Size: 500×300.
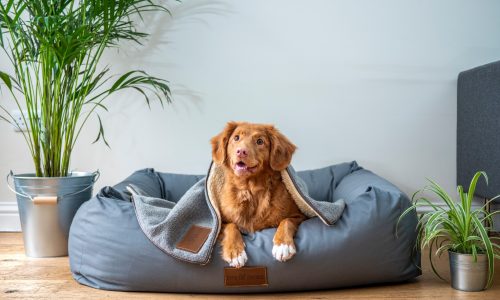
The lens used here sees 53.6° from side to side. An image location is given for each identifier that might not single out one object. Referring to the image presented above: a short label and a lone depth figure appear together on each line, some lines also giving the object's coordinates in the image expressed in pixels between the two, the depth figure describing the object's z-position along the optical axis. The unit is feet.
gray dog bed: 5.88
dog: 6.11
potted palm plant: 7.52
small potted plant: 5.82
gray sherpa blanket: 5.93
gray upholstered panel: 7.88
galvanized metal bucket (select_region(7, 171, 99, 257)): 7.77
